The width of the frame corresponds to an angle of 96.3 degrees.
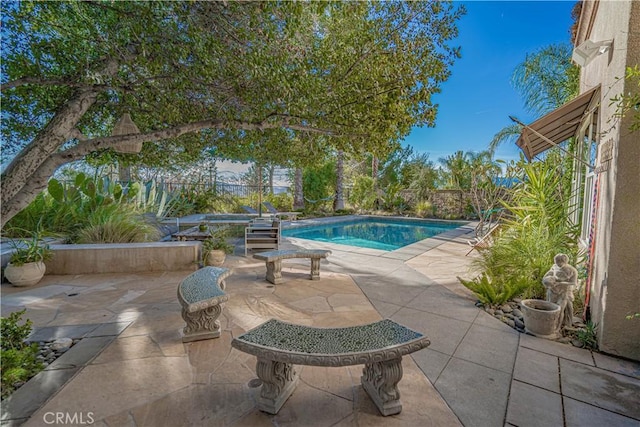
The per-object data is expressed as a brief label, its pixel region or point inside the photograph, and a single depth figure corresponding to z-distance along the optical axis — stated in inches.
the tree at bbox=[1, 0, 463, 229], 108.5
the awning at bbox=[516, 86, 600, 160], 155.9
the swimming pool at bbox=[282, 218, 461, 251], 410.0
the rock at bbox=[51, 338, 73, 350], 105.3
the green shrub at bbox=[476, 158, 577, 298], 166.1
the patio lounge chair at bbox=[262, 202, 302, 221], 418.4
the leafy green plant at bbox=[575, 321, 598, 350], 115.3
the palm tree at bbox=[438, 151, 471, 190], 621.0
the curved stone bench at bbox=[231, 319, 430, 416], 74.2
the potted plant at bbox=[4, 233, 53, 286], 168.6
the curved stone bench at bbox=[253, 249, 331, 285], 185.5
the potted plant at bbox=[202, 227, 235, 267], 223.9
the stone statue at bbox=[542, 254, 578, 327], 124.9
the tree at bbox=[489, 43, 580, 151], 305.7
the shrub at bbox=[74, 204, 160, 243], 225.6
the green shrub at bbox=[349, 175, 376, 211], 679.7
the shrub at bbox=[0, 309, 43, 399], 81.6
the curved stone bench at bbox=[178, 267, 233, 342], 106.0
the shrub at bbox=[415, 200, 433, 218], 636.1
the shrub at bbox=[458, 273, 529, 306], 153.6
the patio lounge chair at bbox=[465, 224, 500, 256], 252.9
